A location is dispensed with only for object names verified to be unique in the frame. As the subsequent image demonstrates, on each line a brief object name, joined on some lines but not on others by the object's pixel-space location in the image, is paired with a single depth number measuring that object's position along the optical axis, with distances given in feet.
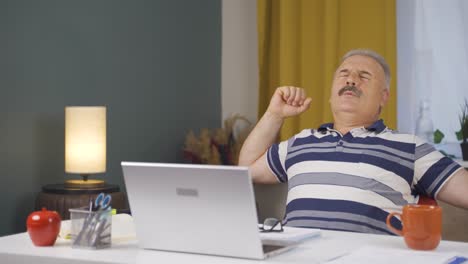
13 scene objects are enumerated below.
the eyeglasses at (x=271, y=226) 11.30
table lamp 16.34
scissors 10.89
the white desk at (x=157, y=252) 10.31
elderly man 13.09
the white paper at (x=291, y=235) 10.84
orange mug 10.58
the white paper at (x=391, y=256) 10.13
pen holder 10.78
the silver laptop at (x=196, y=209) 10.15
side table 15.89
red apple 10.88
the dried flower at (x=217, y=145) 19.79
